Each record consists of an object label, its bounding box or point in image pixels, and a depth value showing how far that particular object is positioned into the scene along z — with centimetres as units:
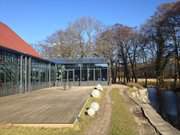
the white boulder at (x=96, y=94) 1019
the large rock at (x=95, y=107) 640
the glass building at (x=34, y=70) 1135
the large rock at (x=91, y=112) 588
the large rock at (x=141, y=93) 1488
